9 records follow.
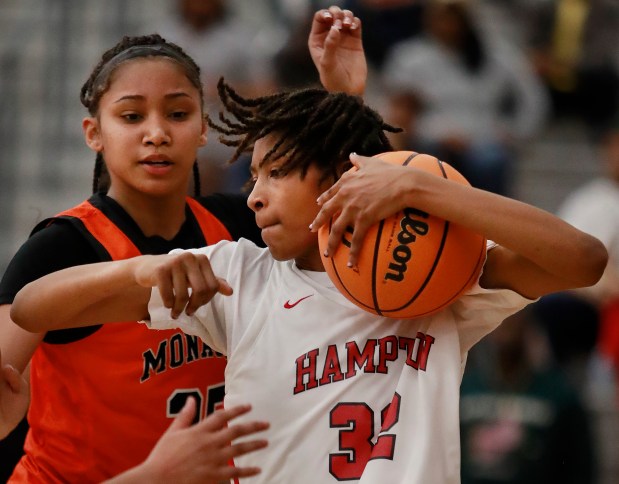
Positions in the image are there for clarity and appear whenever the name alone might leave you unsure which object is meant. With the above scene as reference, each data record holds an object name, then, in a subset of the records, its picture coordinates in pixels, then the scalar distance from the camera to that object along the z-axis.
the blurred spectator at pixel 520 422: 13.68
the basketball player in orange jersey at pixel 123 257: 7.40
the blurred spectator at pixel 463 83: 16.81
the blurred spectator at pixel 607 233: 15.01
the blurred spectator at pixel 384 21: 17.28
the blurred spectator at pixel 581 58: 18.15
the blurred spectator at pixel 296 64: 16.03
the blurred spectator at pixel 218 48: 16.54
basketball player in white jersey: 5.92
